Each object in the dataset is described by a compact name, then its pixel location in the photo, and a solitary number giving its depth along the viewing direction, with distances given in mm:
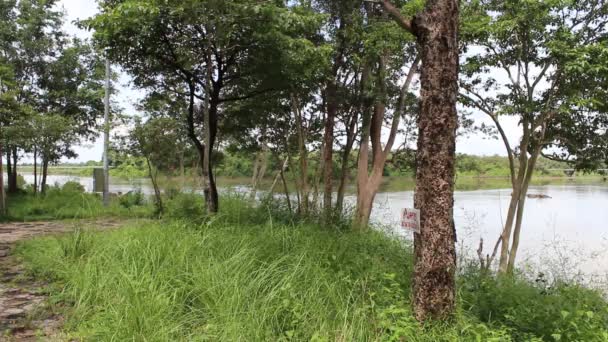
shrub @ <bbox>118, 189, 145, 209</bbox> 12352
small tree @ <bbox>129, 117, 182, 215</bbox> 9648
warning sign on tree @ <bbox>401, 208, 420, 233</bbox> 2975
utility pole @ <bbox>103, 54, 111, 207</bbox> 10945
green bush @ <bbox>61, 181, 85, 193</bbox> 13780
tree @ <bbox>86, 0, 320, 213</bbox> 5129
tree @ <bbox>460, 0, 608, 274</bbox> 5625
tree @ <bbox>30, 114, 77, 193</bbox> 9844
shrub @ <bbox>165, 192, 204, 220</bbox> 6605
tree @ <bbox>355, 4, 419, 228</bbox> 6680
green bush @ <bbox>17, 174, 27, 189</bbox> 14755
